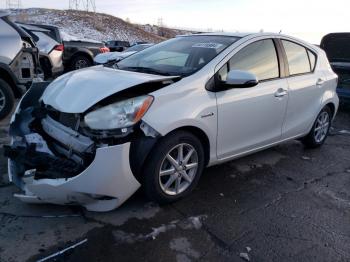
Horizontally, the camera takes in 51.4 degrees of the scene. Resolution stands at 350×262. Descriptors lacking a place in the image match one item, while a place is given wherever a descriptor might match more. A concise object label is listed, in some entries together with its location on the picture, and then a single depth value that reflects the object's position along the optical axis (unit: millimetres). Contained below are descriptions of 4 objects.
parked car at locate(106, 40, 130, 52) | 22219
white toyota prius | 2922
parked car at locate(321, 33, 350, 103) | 7981
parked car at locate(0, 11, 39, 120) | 5797
